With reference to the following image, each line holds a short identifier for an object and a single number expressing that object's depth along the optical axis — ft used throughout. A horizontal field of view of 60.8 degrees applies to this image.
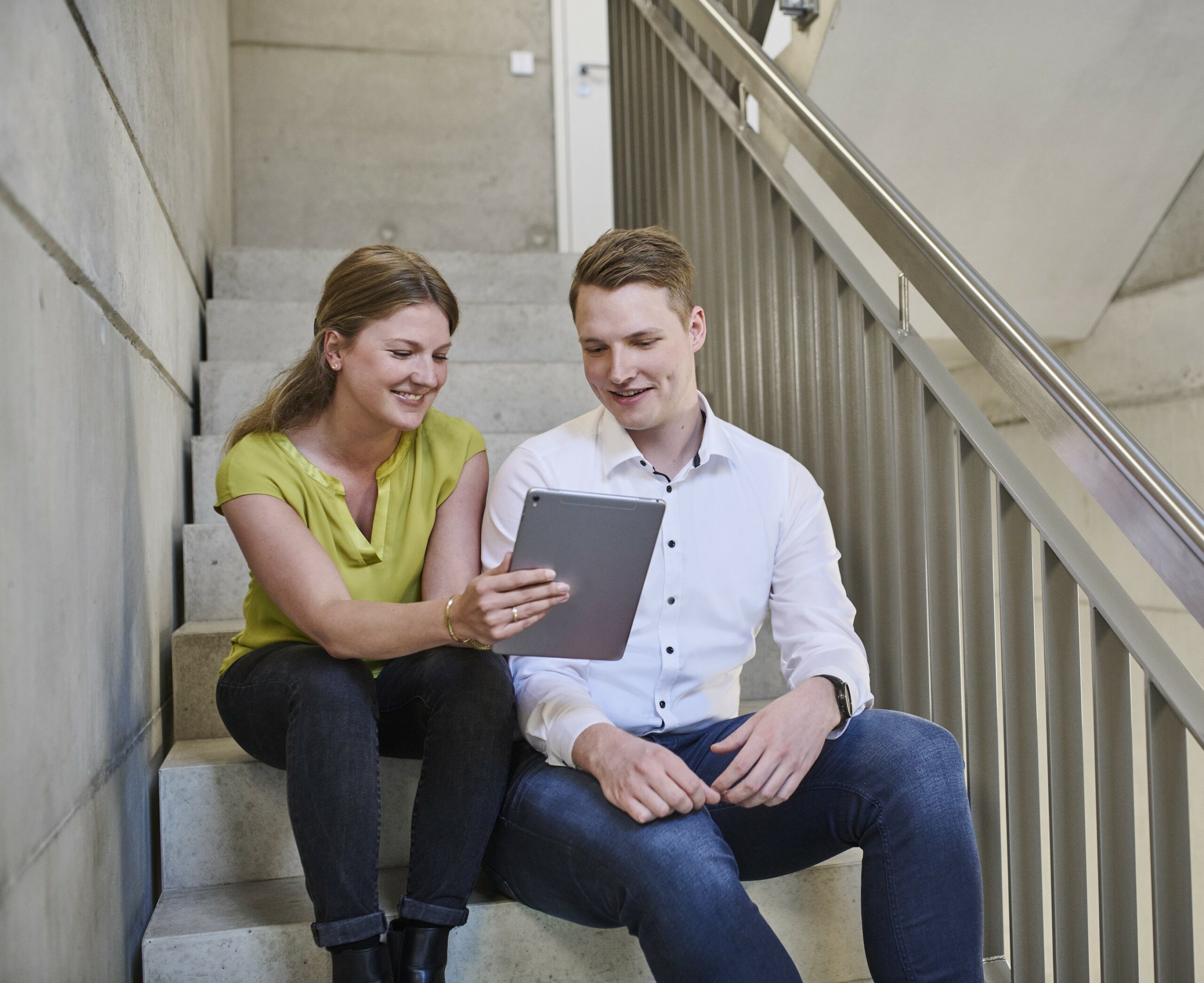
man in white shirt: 3.50
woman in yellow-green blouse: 3.71
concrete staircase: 4.12
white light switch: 13.93
